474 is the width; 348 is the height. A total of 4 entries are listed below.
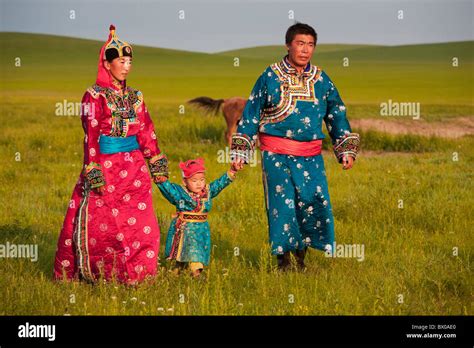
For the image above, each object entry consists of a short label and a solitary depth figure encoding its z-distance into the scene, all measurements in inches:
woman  519.5
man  557.3
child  549.0
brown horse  1241.4
